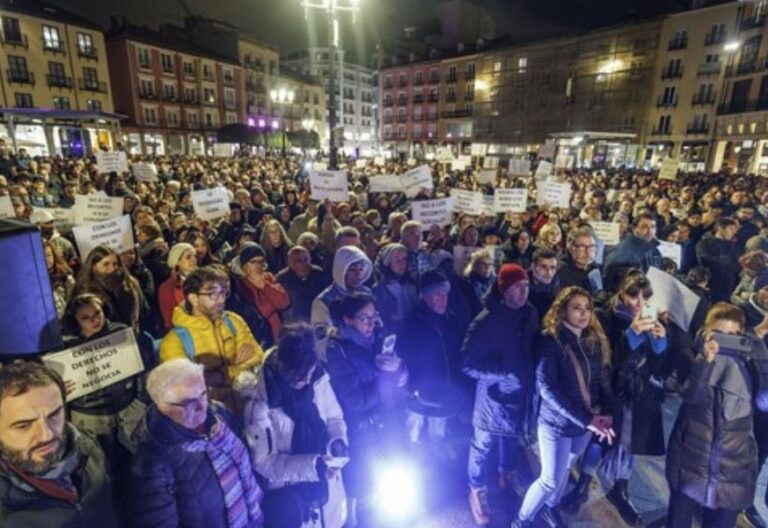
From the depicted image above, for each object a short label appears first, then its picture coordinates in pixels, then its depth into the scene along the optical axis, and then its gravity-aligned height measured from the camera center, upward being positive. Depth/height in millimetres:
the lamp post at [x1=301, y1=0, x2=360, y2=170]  9742 +2503
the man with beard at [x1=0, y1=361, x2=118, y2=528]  1631 -1101
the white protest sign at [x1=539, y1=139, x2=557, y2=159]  16984 +266
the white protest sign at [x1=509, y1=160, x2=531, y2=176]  15230 -366
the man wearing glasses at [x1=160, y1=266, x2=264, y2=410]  2973 -1188
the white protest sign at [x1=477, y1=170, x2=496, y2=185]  13272 -581
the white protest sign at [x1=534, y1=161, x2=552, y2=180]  13319 -378
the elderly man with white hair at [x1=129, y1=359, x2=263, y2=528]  1991 -1364
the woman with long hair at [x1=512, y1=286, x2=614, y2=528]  3031 -1527
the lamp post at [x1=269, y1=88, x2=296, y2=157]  20641 +2745
